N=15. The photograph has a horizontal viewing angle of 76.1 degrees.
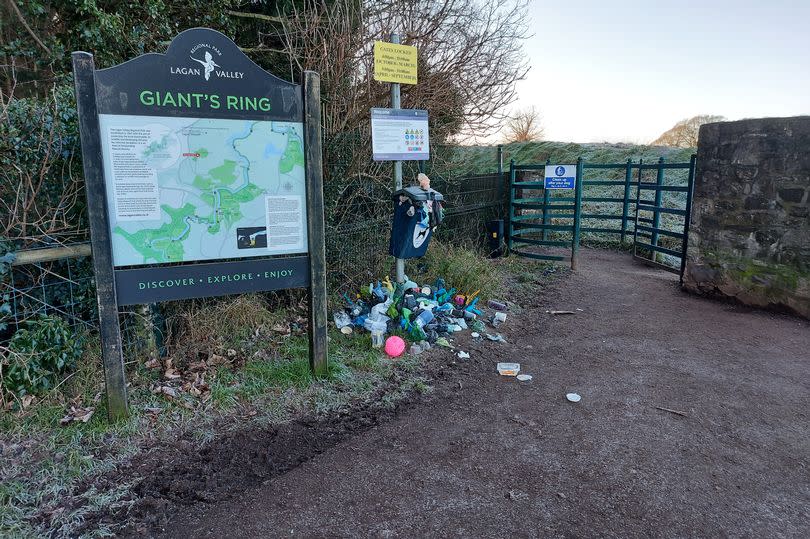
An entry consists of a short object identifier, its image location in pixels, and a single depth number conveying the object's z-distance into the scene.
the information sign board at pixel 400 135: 5.33
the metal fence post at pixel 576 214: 8.19
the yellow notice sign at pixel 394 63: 5.11
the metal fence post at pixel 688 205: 7.30
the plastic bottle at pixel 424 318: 5.11
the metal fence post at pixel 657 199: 8.73
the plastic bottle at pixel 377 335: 4.83
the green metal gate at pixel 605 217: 8.55
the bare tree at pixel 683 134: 16.66
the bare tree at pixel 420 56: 6.01
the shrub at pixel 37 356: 3.37
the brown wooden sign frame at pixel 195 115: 3.14
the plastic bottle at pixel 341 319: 5.10
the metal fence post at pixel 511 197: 9.27
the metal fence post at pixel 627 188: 9.73
